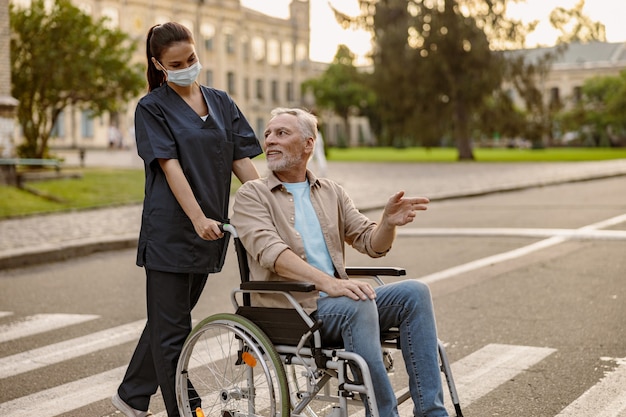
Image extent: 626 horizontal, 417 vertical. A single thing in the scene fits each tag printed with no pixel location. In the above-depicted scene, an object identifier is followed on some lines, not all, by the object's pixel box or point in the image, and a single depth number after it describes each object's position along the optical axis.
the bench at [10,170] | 20.00
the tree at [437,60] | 44.50
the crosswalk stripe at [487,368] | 5.24
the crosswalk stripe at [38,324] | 7.30
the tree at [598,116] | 84.06
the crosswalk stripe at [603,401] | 4.84
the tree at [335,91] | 90.32
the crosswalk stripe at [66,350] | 6.24
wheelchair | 3.90
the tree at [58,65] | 25.39
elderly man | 3.97
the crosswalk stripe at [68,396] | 5.10
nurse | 4.41
